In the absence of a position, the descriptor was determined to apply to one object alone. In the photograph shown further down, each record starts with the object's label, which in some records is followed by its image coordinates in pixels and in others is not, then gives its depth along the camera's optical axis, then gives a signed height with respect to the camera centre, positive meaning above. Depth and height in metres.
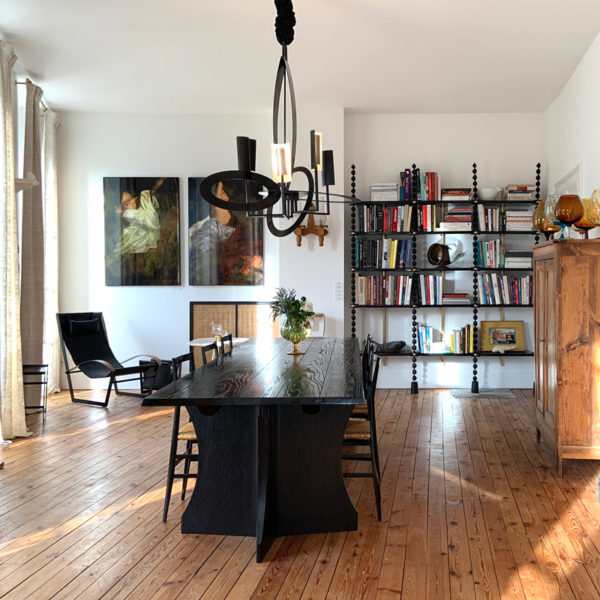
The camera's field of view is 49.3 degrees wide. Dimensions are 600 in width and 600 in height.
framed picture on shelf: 7.23 -0.51
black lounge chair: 6.61 -0.67
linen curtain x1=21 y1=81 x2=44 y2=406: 6.16 +0.34
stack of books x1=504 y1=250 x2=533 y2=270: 7.12 +0.28
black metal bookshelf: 7.09 +0.22
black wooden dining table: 3.16 -0.86
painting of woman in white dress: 7.48 +0.68
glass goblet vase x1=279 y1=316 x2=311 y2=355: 4.44 -0.29
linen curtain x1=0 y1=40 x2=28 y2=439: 5.16 +0.09
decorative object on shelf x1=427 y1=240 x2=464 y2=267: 7.11 +0.39
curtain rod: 6.19 +2.00
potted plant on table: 4.36 -0.19
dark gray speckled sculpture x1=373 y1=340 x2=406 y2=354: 7.16 -0.65
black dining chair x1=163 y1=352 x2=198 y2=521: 3.43 -0.88
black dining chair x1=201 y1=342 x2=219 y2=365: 4.20 -0.39
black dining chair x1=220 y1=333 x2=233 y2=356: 4.48 -0.41
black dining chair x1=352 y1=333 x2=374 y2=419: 3.90 -0.50
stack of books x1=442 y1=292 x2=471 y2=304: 7.19 -0.12
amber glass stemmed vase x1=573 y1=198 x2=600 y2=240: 4.48 +0.49
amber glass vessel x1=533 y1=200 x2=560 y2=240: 5.11 +0.52
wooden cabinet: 4.18 -0.40
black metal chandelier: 3.63 +0.70
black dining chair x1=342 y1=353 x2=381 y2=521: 3.45 -0.79
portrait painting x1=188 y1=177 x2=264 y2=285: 7.46 +0.52
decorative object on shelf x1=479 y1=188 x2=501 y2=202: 7.12 +1.03
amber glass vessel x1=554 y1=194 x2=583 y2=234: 4.52 +0.54
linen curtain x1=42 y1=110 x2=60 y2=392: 7.13 +0.39
